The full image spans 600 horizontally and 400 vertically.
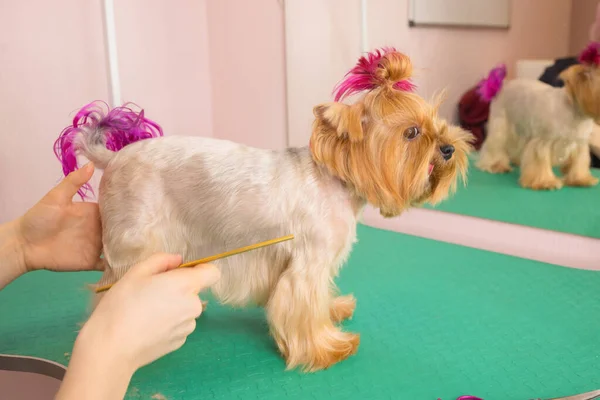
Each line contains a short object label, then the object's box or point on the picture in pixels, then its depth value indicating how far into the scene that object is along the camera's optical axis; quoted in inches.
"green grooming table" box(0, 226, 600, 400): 37.4
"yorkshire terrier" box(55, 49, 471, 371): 37.1
